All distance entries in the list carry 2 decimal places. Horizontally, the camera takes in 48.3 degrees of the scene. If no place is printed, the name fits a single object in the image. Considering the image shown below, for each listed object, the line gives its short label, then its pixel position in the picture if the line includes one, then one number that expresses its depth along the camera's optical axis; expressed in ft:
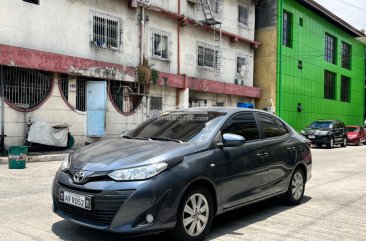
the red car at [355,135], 94.07
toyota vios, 13.56
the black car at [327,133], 77.20
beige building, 45.50
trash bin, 35.35
